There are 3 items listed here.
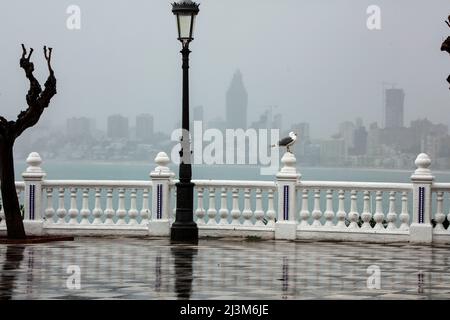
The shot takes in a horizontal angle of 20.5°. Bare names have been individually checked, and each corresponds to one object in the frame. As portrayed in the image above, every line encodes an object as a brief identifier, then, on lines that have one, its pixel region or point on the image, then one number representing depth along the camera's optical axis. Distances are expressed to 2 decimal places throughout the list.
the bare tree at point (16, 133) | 24.39
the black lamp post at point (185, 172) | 24.70
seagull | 25.81
